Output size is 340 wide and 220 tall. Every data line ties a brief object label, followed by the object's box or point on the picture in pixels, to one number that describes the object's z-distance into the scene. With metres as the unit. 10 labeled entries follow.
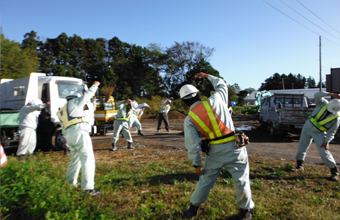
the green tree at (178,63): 38.28
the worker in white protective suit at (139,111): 11.29
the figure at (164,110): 13.05
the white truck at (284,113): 9.98
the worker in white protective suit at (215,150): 2.96
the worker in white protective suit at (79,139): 4.01
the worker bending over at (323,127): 4.84
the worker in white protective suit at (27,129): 6.35
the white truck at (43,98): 7.98
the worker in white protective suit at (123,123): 8.30
